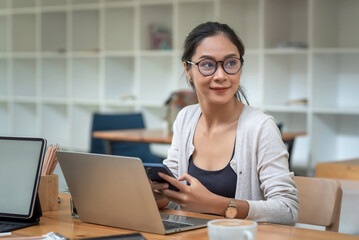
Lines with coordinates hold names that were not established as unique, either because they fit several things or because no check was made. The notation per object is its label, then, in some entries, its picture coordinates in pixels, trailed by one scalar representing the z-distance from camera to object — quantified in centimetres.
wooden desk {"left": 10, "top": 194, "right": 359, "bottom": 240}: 147
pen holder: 182
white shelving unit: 489
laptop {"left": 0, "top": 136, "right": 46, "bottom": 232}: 165
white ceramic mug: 120
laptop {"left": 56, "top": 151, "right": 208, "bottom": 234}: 150
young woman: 181
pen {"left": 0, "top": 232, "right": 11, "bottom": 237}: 152
